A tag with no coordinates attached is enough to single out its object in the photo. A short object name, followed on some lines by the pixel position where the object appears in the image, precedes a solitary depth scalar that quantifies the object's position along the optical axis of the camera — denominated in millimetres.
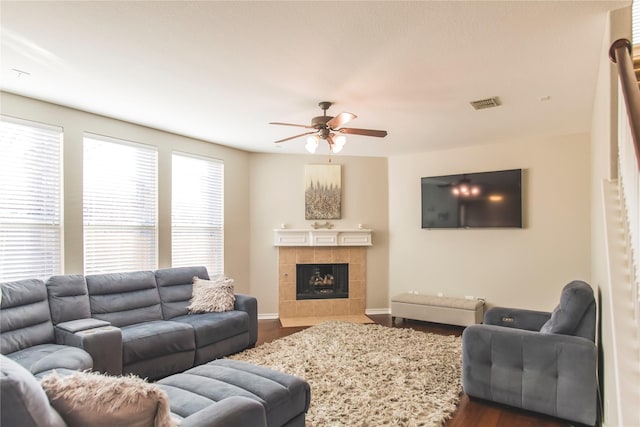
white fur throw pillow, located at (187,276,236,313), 4199
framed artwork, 6094
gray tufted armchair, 2506
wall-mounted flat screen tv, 5074
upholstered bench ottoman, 4941
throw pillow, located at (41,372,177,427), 1248
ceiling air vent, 3529
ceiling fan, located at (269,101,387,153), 3488
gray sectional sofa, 1702
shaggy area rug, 2699
